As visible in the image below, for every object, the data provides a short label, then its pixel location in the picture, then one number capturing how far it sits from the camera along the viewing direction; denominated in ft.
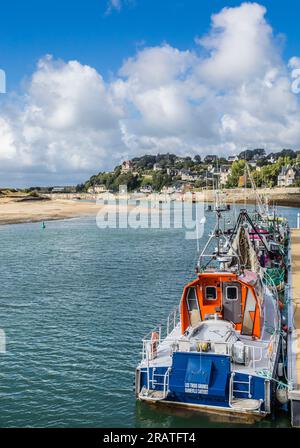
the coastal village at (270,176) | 596.70
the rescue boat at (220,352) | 51.62
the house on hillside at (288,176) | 620.49
